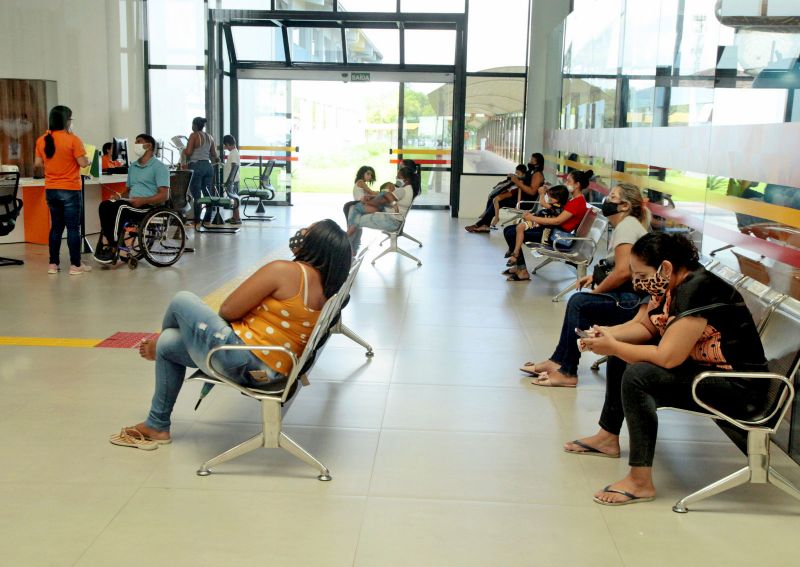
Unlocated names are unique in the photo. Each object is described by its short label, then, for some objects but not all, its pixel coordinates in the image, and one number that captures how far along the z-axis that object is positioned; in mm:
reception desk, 10211
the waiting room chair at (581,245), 7430
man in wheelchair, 8547
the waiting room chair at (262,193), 13492
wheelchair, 8578
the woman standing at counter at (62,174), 7949
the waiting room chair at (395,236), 9562
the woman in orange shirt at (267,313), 3502
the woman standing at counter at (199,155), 12209
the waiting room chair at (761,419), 3186
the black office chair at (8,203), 8664
